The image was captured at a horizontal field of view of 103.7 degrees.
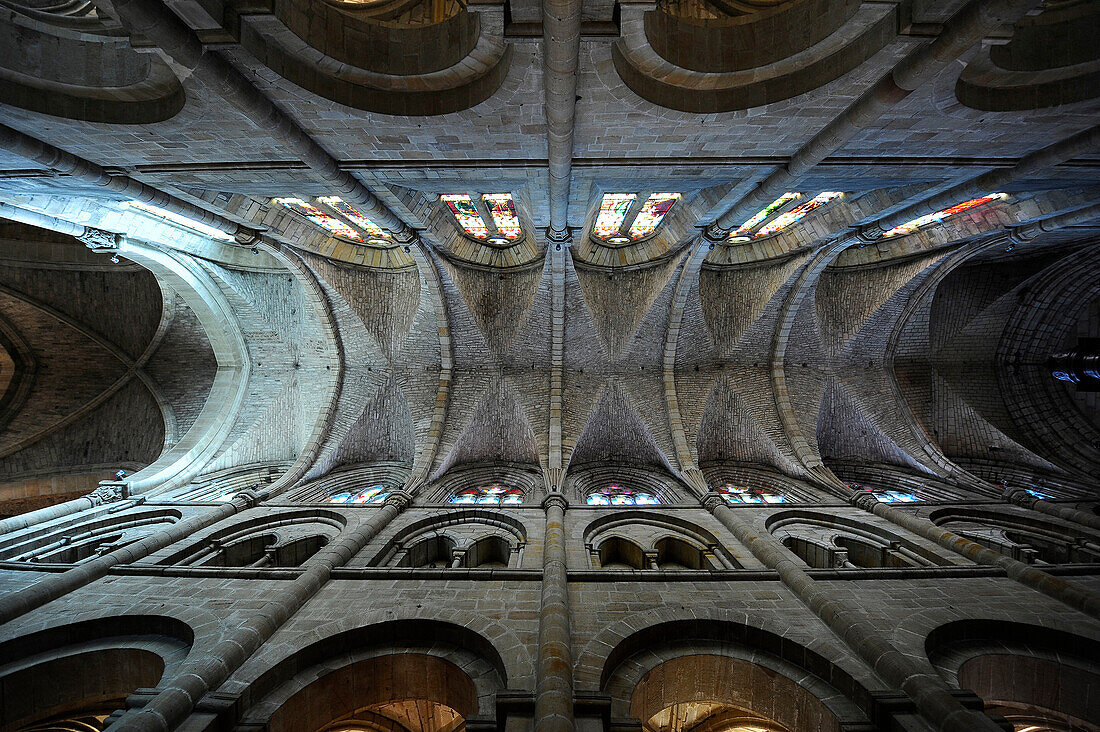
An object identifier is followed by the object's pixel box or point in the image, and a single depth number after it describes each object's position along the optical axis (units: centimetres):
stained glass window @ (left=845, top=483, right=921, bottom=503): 1075
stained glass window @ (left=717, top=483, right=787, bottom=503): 1105
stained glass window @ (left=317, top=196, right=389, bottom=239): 950
